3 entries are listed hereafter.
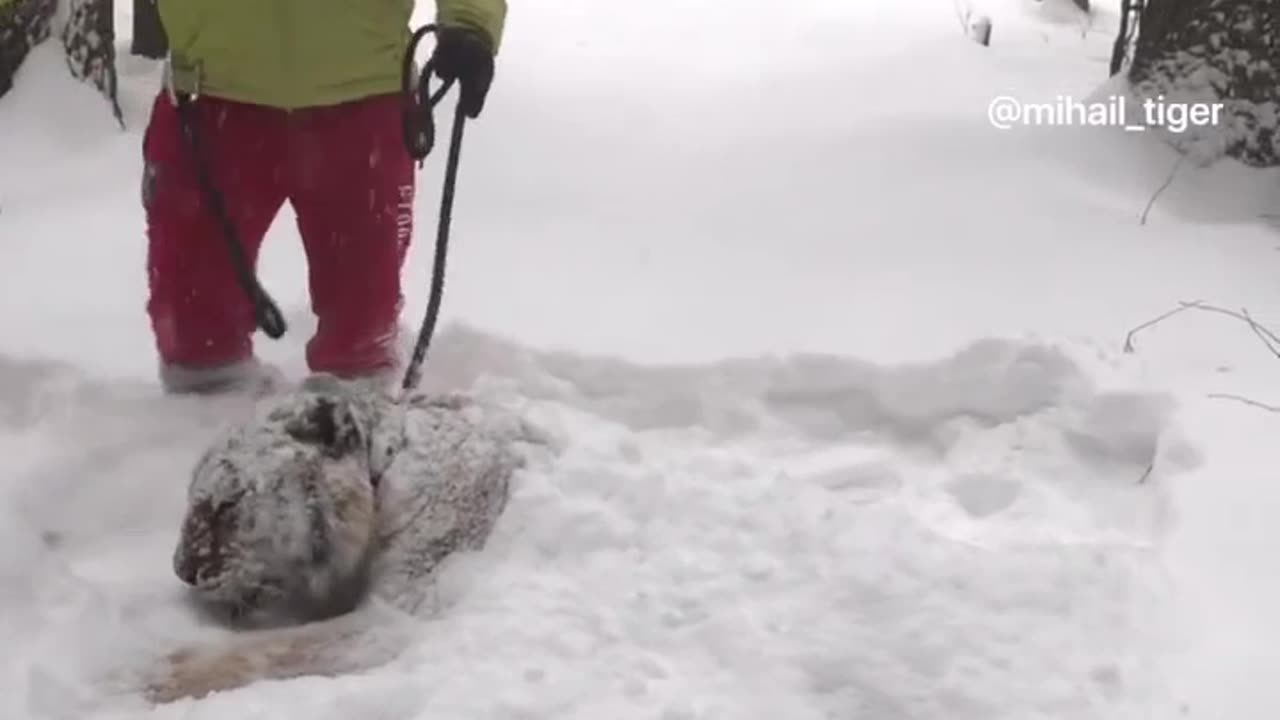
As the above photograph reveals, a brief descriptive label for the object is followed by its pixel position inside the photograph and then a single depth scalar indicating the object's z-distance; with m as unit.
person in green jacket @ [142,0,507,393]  2.54
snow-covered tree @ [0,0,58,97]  4.34
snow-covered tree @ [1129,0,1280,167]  4.01
